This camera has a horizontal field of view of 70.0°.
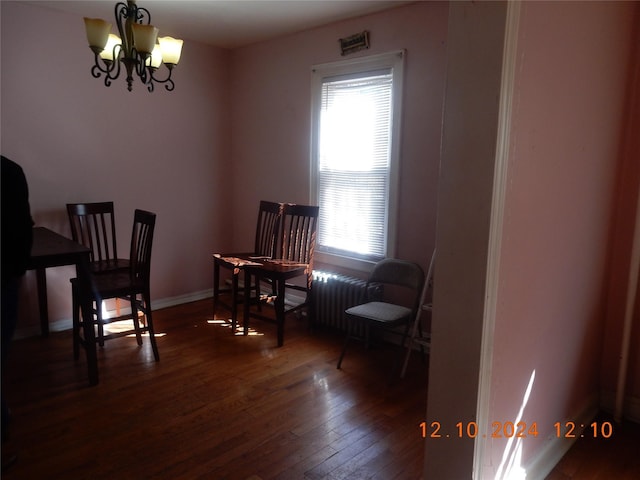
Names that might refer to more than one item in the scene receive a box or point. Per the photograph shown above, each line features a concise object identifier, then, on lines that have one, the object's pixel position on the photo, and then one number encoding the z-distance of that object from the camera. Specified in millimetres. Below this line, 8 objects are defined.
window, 3371
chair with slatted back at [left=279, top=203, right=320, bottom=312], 3711
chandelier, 2270
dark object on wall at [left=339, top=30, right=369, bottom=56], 3412
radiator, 3512
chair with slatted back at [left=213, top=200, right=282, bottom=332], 3775
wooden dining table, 2519
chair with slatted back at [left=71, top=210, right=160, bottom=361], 2969
